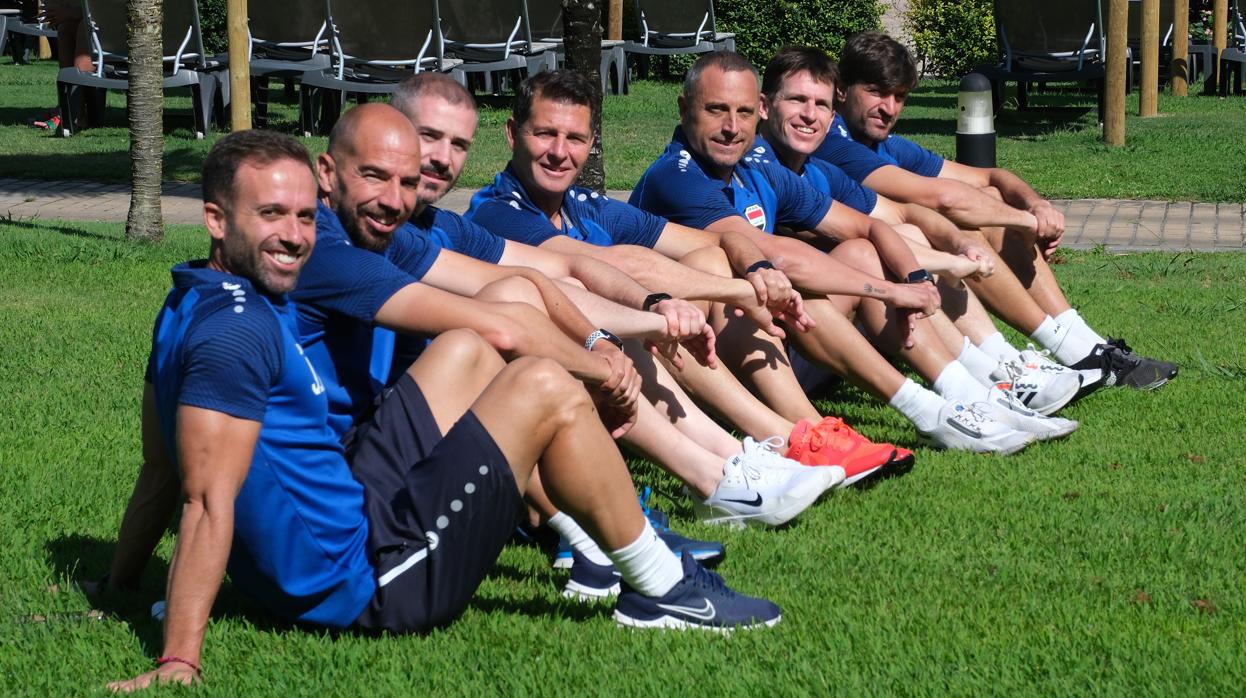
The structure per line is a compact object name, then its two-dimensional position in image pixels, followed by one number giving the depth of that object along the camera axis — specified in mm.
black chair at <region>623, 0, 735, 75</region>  21000
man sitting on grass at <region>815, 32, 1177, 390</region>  7012
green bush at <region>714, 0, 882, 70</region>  23391
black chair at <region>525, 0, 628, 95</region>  19922
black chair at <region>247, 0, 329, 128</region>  16453
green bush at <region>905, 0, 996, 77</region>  23750
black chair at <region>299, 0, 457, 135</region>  15930
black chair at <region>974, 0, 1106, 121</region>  16609
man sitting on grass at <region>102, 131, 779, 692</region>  3330
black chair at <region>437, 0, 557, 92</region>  17344
